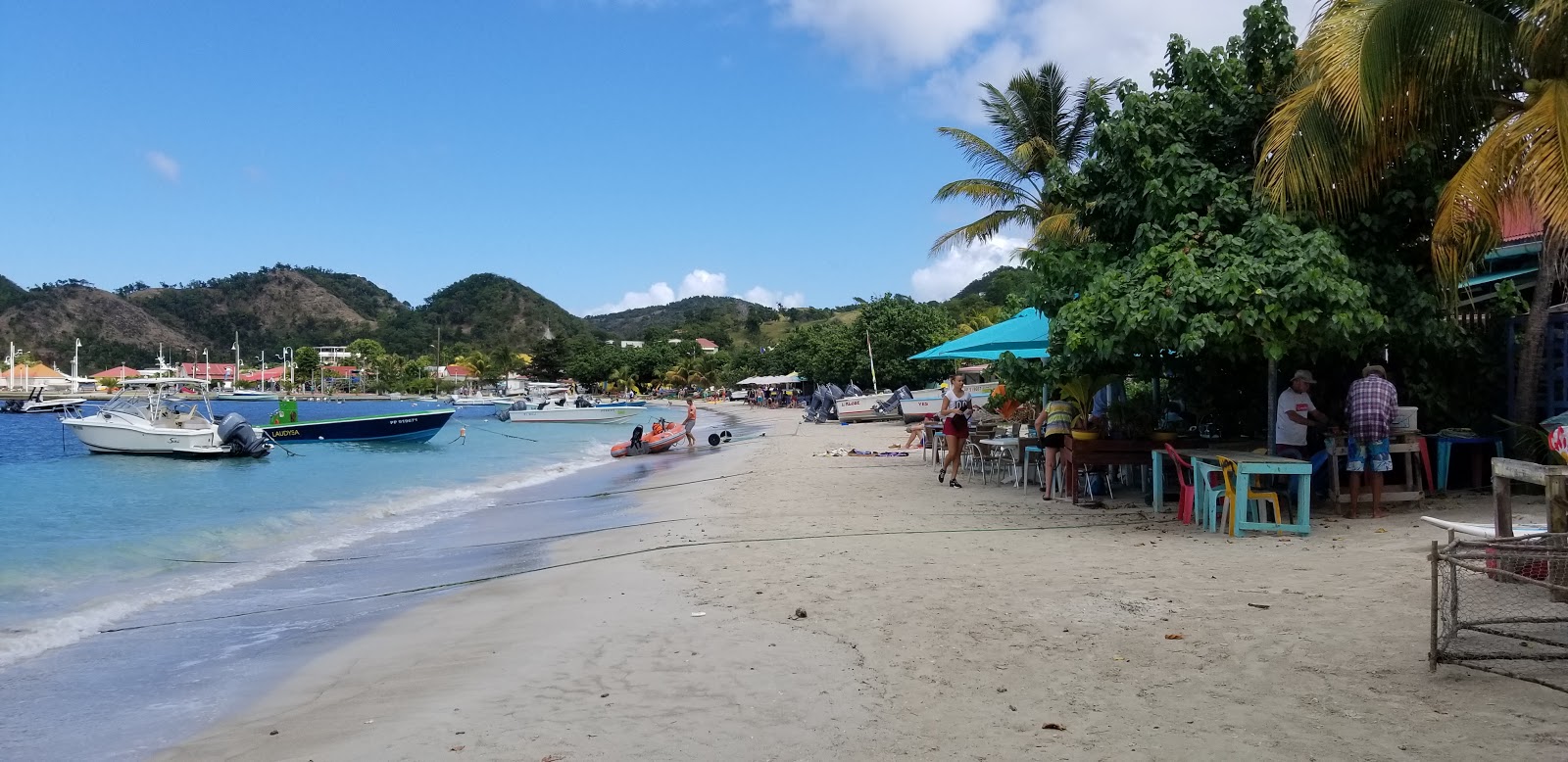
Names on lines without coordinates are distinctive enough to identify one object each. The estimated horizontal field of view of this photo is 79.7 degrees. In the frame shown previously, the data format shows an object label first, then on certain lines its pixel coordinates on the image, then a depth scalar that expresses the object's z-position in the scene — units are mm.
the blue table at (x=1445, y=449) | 8922
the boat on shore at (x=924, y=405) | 29812
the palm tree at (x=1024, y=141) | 20391
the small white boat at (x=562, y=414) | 49375
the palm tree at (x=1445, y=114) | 7082
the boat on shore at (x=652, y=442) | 25609
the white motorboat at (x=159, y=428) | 26922
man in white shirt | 8328
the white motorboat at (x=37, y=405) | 68712
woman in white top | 12422
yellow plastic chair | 7791
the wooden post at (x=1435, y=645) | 3859
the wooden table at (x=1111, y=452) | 9680
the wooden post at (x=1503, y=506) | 5266
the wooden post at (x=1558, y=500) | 4633
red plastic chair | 8555
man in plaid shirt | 7996
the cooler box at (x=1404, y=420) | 8477
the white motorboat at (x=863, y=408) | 34469
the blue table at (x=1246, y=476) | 7527
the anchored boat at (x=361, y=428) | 32031
